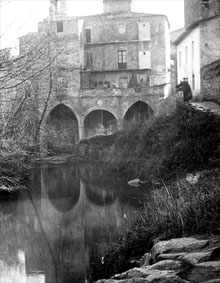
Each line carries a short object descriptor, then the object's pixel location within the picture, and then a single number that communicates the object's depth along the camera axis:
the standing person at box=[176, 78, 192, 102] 32.47
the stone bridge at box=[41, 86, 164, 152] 42.59
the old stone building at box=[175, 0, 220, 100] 30.19
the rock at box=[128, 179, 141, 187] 24.38
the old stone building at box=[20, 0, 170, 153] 43.12
